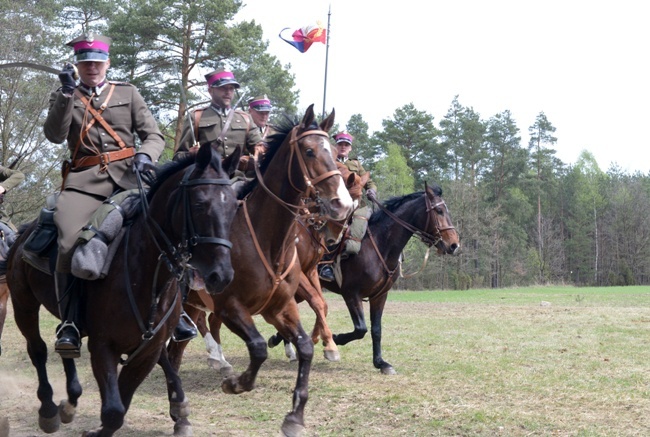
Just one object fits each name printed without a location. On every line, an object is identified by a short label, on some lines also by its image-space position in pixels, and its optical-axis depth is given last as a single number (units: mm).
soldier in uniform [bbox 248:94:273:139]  9766
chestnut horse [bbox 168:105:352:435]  6723
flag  14648
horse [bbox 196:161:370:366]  8680
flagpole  13761
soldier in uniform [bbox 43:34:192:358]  5461
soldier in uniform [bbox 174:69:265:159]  8344
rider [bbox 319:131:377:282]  11120
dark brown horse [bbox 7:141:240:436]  4621
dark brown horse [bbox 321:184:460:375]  11016
